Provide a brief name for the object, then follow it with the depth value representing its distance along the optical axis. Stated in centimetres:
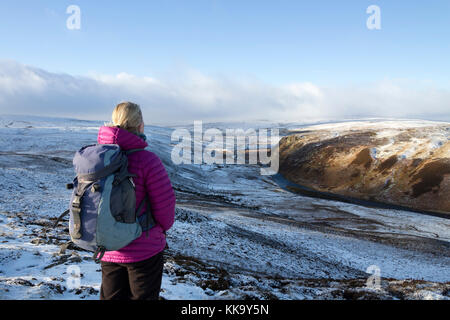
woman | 420
